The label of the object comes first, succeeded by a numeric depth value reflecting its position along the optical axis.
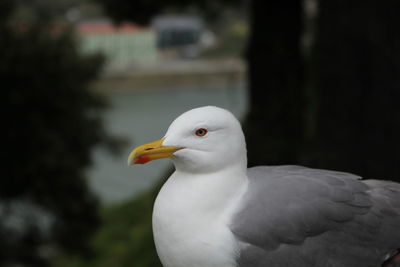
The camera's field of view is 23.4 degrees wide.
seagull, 3.30
